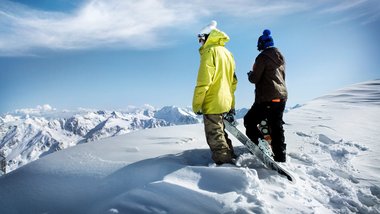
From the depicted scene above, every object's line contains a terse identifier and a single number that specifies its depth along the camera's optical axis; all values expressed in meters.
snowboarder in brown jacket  5.70
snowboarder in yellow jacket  5.18
